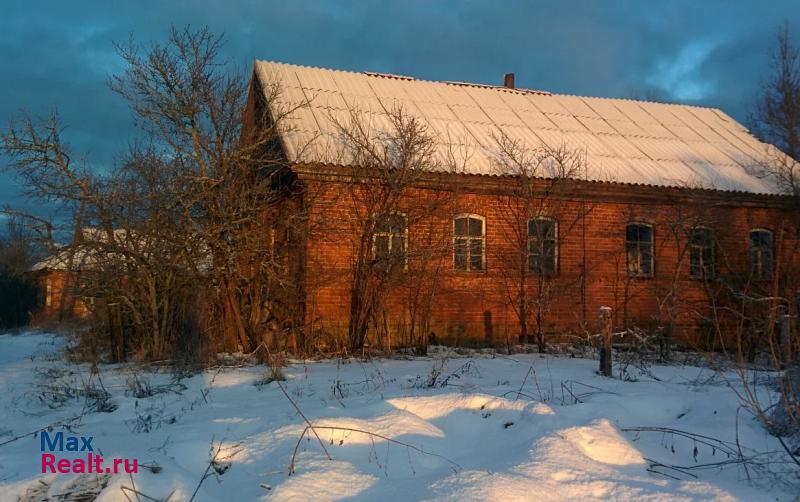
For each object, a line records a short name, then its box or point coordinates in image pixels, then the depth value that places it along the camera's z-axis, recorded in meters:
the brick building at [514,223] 12.33
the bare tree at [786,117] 26.28
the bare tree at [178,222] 10.59
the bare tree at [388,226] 11.90
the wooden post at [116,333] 11.23
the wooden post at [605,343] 8.49
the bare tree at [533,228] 13.66
